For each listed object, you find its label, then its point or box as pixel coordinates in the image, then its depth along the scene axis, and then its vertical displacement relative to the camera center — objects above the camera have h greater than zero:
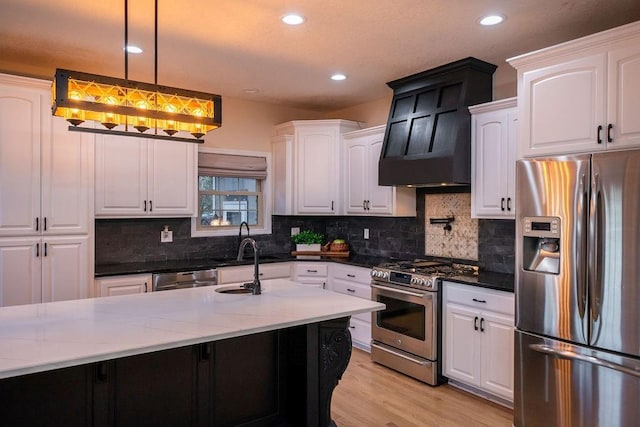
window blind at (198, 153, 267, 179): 4.79 +0.54
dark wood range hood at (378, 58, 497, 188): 3.68 +0.79
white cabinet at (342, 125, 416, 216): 4.46 +0.32
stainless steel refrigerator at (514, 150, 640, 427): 2.34 -0.43
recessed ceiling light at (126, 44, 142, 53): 3.41 +1.27
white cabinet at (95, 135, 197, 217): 3.98 +0.34
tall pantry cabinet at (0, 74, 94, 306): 3.36 +0.10
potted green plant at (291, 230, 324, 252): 5.18 -0.32
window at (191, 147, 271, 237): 4.86 +0.24
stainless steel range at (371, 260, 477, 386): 3.61 -0.87
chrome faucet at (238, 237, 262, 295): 2.72 -0.42
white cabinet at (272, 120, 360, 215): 4.97 +0.53
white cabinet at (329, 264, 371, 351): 4.39 -0.75
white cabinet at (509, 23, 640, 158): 2.42 +0.70
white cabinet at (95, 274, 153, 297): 3.75 -0.61
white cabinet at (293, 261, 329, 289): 4.83 -0.64
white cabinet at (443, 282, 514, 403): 3.16 -0.93
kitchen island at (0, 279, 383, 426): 1.82 -0.70
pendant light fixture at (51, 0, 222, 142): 2.02 +0.54
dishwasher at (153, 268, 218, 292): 4.00 -0.61
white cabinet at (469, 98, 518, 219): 3.36 +0.44
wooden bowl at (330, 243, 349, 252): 5.19 -0.38
